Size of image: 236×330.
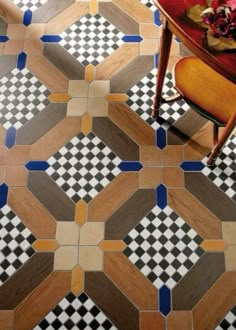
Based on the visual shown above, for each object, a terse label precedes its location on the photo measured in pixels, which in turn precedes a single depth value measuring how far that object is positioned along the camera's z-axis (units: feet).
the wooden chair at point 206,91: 5.39
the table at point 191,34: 4.22
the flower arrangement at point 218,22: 4.26
